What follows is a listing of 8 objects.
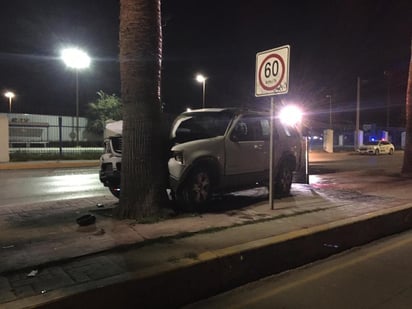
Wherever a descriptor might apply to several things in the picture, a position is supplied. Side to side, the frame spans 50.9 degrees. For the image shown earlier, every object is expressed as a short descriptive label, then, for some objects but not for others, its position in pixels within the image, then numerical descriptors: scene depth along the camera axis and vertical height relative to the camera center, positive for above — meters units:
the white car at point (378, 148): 39.22 -0.72
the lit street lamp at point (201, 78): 39.25 +5.59
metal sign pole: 7.54 -0.09
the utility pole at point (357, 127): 43.06 +1.33
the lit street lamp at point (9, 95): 47.74 +4.90
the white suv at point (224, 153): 7.31 -0.26
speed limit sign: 7.29 +1.19
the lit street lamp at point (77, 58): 27.27 +5.20
